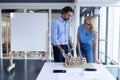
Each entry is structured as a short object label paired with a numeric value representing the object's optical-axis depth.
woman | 2.83
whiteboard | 6.18
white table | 1.87
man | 2.79
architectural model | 2.42
